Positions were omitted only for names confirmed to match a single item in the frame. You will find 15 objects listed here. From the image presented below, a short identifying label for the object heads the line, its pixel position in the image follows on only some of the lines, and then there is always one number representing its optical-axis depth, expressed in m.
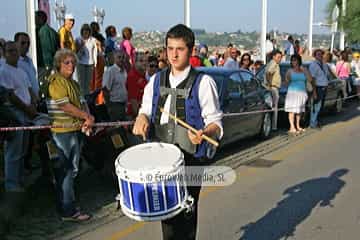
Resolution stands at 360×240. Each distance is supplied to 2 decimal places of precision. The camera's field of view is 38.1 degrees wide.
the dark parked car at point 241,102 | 9.44
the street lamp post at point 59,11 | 14.18
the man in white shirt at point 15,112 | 6.18
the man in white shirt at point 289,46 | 20.64
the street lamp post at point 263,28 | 19.44
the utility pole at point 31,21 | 8.79
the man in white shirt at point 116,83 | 8.49
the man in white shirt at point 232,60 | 13.24
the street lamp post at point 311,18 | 26.25
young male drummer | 3.59
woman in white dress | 12.02
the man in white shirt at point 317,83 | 13.06
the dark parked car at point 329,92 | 12.68
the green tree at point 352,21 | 32.75
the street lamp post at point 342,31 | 32.54
